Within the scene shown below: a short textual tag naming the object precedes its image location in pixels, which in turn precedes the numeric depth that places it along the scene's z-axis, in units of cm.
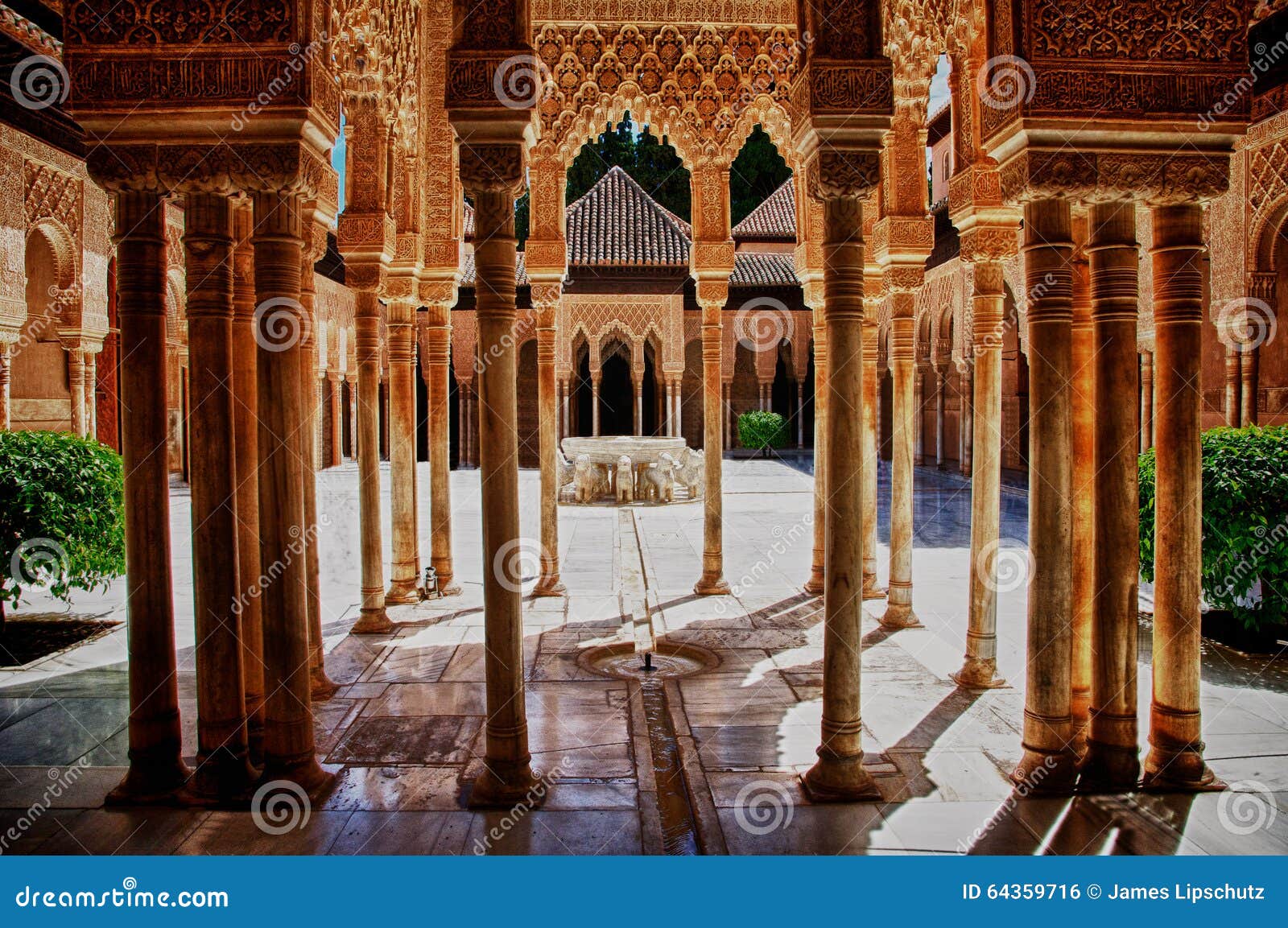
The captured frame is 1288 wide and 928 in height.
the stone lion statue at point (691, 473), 1759
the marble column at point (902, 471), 668
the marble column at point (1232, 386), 1105
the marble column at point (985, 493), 521
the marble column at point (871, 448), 710
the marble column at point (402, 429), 749
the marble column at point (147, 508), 358
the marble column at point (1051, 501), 371
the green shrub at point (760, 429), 2734
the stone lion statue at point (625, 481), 1656
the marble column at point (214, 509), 364
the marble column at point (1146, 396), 1332
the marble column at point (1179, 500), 366
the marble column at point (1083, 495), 405
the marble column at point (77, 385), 1202
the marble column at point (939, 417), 2200
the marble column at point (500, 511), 368
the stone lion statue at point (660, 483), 1673
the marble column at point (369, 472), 668
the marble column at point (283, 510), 368
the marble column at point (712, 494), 808
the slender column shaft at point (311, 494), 451
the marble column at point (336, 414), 2375
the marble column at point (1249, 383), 1085
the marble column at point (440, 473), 811
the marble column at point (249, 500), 400
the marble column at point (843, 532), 365
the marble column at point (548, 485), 799
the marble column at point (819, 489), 752
